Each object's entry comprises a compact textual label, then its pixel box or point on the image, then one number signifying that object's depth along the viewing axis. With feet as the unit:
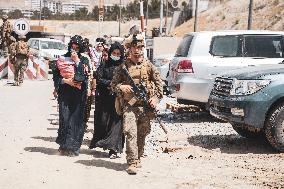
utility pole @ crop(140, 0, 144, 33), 42.96
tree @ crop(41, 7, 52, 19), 440.94
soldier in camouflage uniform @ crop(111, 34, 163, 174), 25.39
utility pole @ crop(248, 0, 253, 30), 66.37
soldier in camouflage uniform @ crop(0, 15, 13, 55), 92.27
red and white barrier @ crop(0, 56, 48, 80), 86.58
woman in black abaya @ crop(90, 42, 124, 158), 29.12
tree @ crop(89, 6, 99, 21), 444.23
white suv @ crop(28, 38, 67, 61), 101.35
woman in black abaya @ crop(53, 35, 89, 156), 29.84
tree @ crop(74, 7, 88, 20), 453.17
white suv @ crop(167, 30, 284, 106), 41.52
